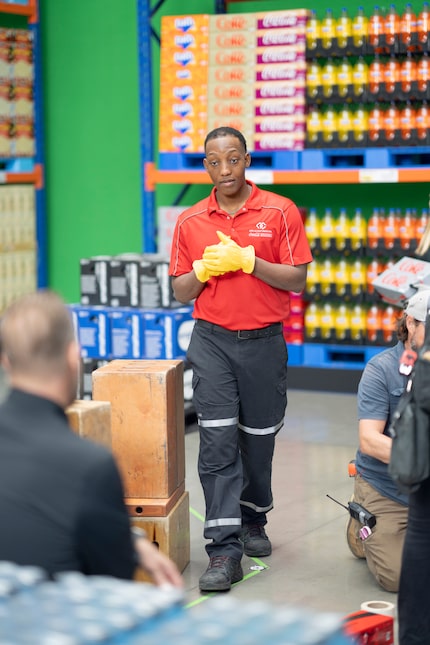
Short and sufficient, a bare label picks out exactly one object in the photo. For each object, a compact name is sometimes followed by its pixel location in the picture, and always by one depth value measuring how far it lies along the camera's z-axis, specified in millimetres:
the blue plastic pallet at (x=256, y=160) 14104
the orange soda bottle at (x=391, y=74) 13406
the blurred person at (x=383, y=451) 7371
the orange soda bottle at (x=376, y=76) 13502
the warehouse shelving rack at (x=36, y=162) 16862
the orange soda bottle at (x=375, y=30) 13454
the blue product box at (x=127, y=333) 13032
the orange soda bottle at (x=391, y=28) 13381
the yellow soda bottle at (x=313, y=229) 14164
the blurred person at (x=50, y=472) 3936
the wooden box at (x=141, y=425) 7763
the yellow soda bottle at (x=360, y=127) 13731
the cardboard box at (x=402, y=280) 10220
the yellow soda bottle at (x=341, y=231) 14032
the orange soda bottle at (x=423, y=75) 13225
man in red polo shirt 7913
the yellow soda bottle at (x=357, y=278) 14056
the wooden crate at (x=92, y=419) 6203
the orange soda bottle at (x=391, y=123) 13526
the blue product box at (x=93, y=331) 13321
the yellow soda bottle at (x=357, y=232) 13960
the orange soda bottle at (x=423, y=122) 13357
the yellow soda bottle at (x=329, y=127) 13911
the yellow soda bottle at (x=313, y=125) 13972
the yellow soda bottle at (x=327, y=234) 14104
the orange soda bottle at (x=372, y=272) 13984
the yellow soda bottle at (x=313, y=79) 13960
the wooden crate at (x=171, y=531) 7727
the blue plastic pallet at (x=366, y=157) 13550
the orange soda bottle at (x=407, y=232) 13683
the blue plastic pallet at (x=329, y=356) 14188
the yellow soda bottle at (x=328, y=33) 13791
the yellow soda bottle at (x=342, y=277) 14140
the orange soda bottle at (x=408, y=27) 13285
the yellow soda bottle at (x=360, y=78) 13658
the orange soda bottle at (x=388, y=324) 13923
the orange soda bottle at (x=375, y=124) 13622
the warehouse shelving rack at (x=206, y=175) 13478
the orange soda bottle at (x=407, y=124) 13442
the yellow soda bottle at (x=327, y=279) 14225
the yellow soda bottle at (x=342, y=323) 14249
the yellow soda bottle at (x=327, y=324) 14345
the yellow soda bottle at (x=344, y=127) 13827
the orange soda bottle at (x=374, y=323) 14056
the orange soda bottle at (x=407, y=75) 13333
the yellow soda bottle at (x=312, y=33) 13863
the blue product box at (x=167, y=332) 12743
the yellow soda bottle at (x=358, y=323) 14176
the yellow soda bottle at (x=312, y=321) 14429
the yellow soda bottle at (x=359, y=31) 13598
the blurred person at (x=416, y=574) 5824
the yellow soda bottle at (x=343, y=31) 13703
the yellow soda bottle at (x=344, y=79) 13755
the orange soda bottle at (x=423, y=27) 13213
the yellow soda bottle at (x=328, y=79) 13899
